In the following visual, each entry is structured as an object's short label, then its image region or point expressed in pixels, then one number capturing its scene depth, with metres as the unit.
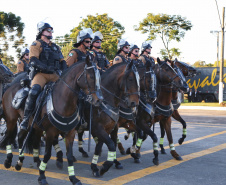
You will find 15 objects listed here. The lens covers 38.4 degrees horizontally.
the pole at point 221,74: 25.81
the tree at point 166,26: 35.62
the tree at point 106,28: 44.12
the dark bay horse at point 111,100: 6.13
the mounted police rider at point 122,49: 8.36
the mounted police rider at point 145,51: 8.88
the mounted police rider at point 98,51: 8.33
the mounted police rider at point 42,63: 6.22
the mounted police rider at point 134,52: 9.01
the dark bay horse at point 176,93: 8.77
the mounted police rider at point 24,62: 10.85
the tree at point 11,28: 31.36
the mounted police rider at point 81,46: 7.68
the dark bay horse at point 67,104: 5.52
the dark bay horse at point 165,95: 7.97
